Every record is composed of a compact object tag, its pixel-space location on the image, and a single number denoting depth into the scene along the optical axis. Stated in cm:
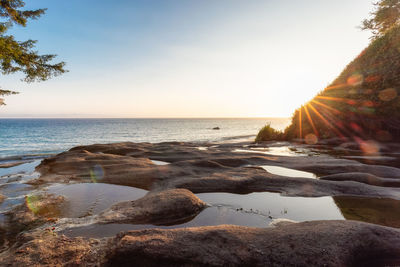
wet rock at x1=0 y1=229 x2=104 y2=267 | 263
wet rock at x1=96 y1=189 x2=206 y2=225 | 398
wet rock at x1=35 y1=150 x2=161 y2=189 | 721
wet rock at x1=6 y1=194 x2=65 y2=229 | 407
